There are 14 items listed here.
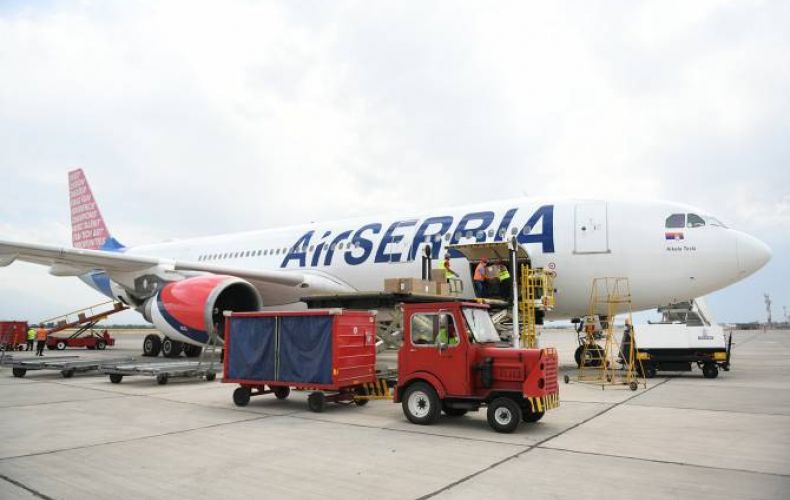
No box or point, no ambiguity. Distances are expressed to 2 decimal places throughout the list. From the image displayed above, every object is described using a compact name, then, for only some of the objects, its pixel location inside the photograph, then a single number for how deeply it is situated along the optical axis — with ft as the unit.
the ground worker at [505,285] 37.22
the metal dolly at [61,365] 39.22
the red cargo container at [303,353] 26.02
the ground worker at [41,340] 66.60
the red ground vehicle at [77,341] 88.17
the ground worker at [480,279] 37.99
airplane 37.27
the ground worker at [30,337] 87.23
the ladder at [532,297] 34.14
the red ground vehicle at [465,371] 21.06
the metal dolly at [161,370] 35.73
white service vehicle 38.91
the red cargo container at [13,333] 78.69
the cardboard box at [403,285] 28.50
